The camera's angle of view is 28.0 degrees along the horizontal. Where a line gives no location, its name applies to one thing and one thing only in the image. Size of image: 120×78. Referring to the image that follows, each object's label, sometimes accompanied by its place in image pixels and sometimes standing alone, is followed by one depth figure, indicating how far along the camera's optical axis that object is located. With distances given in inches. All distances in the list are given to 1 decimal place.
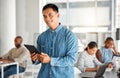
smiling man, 64.6
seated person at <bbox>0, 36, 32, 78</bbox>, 208.2
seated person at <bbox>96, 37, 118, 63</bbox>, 185.9
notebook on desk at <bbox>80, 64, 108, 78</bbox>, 119.6
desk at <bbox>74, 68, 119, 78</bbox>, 127.6
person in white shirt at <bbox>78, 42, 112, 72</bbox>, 155.2
